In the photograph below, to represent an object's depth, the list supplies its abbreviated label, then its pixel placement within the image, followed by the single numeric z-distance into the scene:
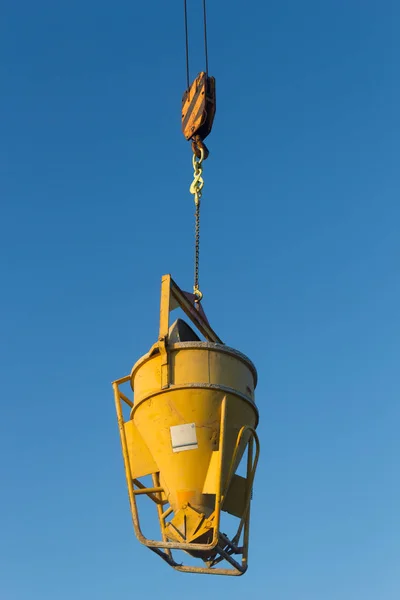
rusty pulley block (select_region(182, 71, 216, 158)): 14.71
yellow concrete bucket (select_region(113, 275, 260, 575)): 10.41
